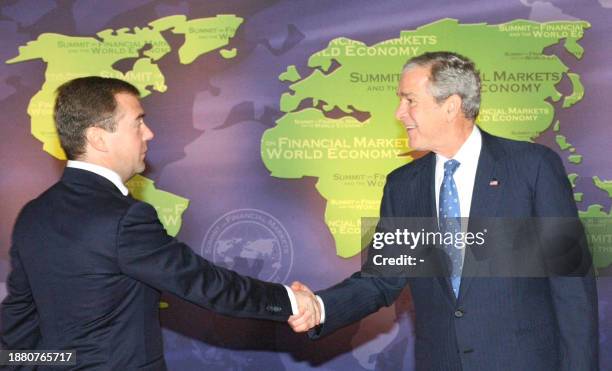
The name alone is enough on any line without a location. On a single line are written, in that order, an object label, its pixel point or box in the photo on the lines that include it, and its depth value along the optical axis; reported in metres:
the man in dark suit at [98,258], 2.49
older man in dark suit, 2.79
